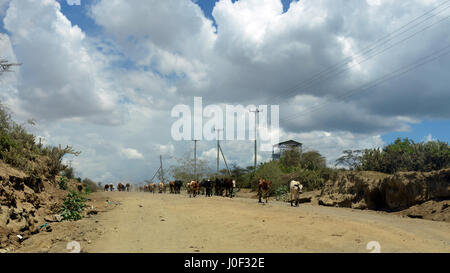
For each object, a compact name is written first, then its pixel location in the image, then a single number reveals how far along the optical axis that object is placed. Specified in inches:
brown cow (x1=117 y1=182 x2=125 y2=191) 2842.0
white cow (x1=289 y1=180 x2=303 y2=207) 876.0
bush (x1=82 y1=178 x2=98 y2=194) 2821.9
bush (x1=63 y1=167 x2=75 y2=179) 1646.2
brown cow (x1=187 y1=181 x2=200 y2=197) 1318.9
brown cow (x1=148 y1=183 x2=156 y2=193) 2330.8
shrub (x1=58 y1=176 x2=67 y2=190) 879.7
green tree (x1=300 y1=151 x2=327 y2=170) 1692.9
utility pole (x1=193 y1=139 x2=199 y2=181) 2472.4
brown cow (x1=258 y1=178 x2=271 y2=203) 955.9
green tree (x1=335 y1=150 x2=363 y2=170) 1226.2
